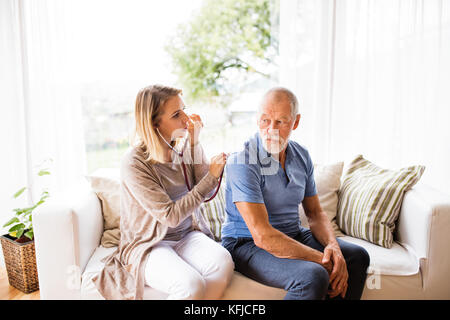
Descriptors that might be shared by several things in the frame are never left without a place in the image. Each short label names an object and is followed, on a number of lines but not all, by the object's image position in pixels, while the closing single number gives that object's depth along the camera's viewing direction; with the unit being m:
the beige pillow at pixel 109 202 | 1.70
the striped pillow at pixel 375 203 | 1.63
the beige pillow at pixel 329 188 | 1.82
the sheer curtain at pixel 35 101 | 2.28
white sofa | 1.41
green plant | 1.84
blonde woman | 1.30
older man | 1.29
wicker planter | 1.83
